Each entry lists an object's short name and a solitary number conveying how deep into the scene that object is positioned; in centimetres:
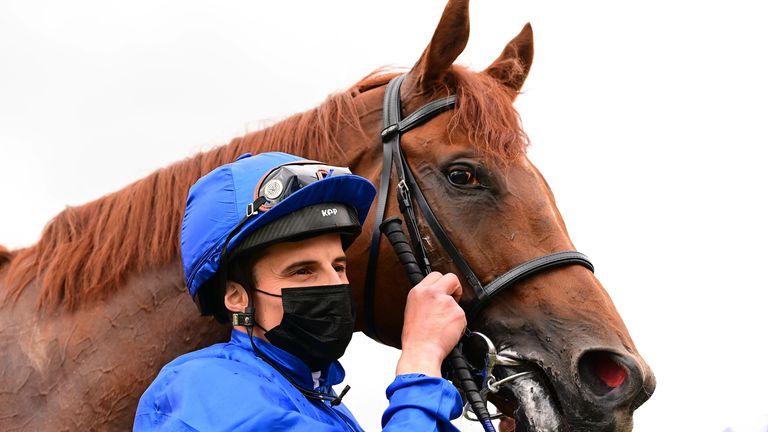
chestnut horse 311
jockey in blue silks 236
